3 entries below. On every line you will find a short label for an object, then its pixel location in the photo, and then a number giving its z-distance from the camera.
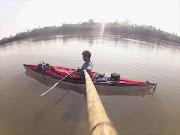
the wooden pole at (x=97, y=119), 1.27
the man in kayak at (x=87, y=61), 6.20
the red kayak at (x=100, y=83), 5.87
